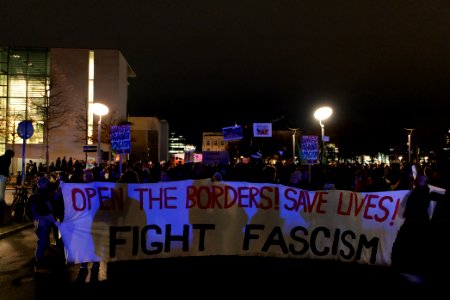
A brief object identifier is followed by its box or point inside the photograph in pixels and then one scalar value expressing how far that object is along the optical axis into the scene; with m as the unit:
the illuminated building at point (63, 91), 50.75
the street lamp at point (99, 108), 18.89
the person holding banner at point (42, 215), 8.30
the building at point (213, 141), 149.62
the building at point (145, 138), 83.19
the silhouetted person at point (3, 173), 12.37
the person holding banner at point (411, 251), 4.06
